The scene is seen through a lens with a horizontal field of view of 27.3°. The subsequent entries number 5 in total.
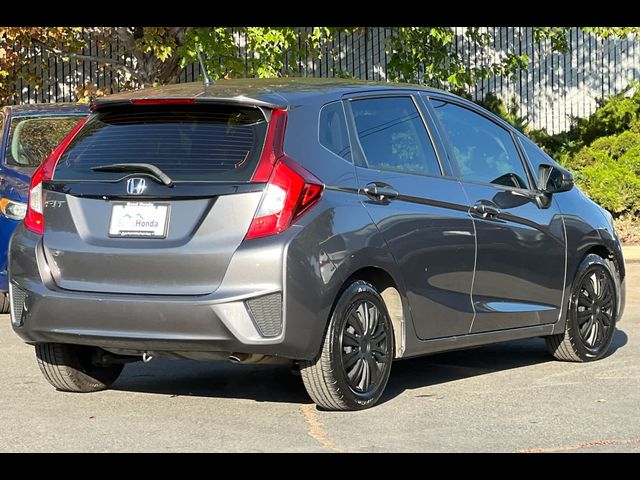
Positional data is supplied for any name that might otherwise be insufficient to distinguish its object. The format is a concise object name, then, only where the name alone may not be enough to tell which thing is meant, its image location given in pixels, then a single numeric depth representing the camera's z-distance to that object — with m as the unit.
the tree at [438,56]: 17.83
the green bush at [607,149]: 18.30
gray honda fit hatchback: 6.29
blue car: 10.62
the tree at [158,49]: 16.59
